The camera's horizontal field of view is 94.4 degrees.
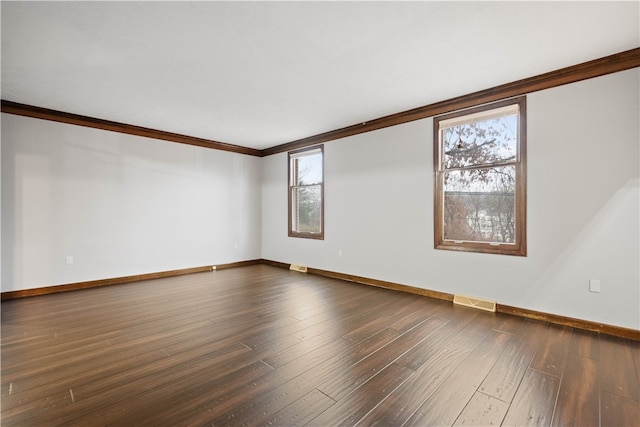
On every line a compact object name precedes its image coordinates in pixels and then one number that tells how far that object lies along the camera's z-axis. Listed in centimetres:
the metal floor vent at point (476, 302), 349
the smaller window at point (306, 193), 572
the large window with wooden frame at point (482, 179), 338
